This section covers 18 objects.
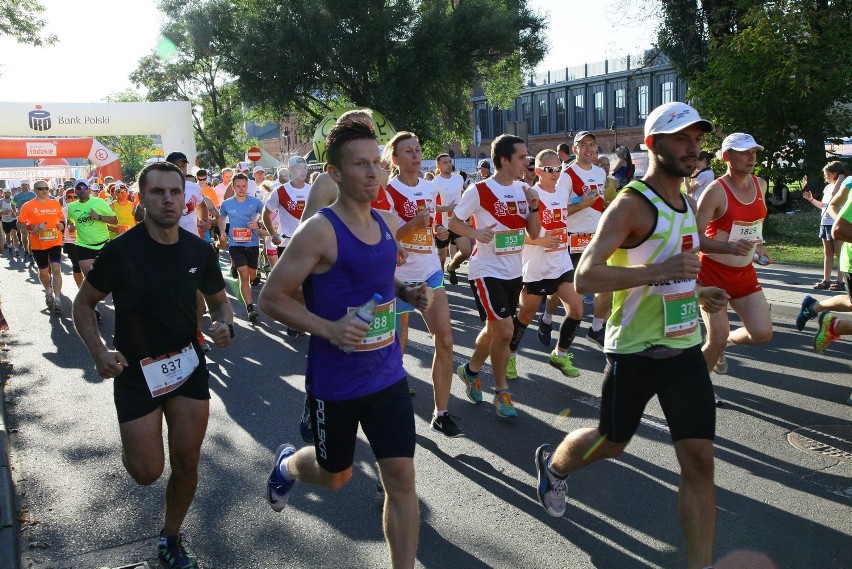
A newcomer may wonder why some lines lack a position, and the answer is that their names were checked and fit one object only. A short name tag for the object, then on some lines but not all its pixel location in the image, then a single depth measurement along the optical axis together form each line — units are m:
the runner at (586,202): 8.40
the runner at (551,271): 7.05
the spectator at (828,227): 11.10
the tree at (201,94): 50.72
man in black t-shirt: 3.78
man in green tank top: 3.32
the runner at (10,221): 22.48
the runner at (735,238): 5.75
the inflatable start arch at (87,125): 27.84
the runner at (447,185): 12.02
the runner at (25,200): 18.94
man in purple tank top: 3.16
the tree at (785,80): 16.97
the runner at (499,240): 6.03
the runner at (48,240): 12.48
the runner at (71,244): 12.36
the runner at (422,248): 5.70
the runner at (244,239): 11.24
